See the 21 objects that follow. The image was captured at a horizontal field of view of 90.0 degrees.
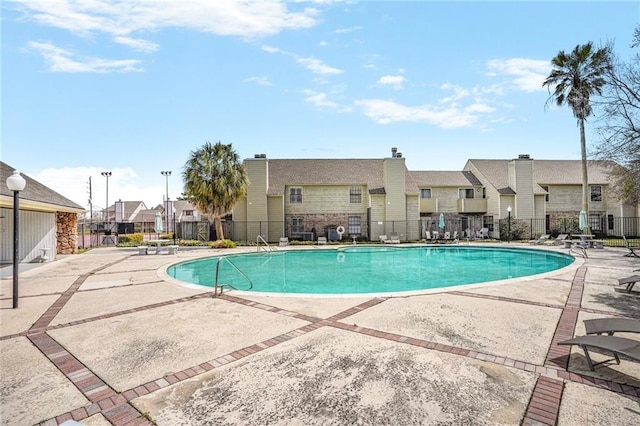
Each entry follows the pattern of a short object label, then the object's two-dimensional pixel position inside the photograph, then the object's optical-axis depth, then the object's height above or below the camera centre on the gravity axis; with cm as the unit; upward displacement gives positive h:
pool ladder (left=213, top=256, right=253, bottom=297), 795 -182
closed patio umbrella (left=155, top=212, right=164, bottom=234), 2080 -13
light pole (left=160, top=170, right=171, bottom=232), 2882 +329
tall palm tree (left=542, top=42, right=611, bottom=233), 2091 +927
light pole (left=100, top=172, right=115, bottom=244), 2548 -8
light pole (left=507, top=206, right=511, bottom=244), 2495 -112
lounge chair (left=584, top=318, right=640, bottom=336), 429 -152
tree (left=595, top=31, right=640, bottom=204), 1262 +403
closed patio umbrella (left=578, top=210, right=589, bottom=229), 1994 -20
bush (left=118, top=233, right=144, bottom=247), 2448 -140
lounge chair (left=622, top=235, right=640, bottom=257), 1489 -180
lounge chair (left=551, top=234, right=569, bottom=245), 2161 -156
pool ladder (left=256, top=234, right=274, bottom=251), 2140 -189
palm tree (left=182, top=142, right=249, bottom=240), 2317 +300
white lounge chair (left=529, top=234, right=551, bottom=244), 2237 -165
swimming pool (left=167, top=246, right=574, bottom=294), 1127 -225
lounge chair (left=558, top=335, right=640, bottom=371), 350 -148
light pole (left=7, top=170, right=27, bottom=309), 674 +32
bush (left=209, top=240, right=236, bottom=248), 2245 -160
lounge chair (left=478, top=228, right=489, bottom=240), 2798 -139
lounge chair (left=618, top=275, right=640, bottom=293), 768 -157
